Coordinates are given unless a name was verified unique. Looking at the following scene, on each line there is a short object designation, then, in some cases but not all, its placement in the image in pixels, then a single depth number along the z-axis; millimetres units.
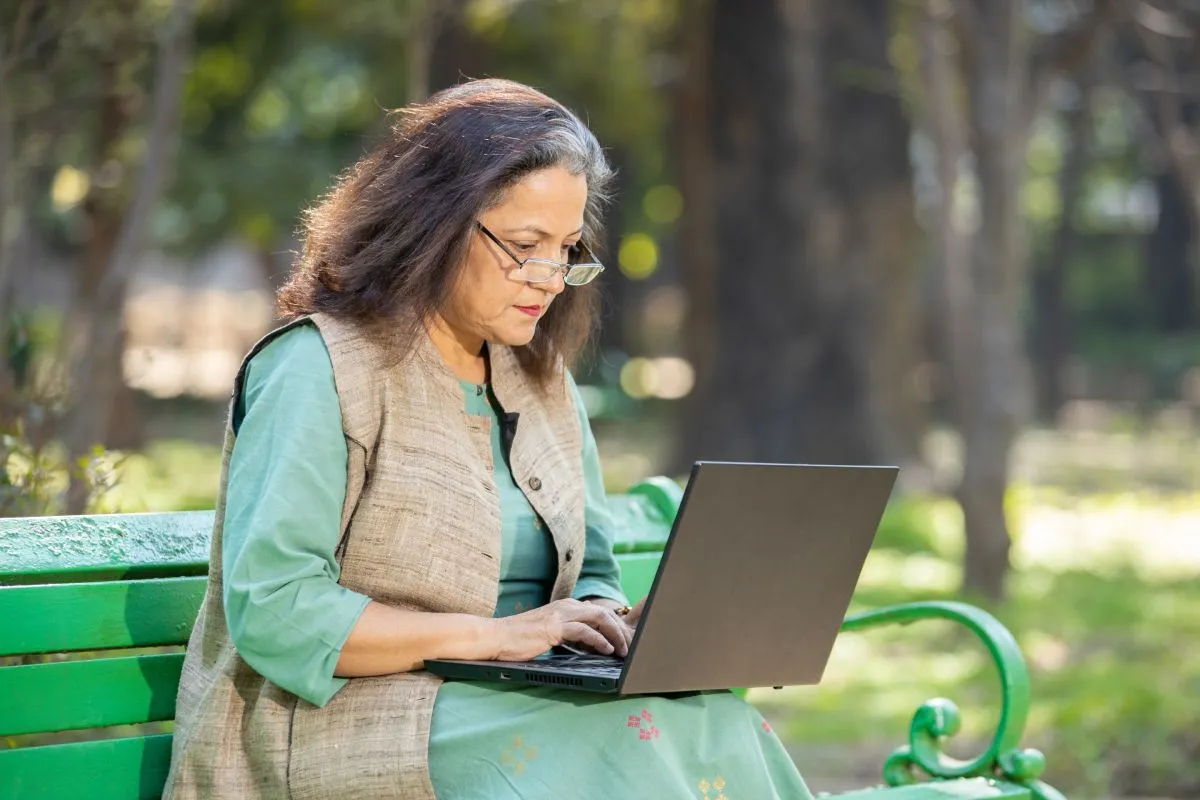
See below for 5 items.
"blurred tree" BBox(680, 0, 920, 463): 22354
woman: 4514
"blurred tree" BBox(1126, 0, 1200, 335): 16915
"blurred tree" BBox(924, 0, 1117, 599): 14840
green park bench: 4805
